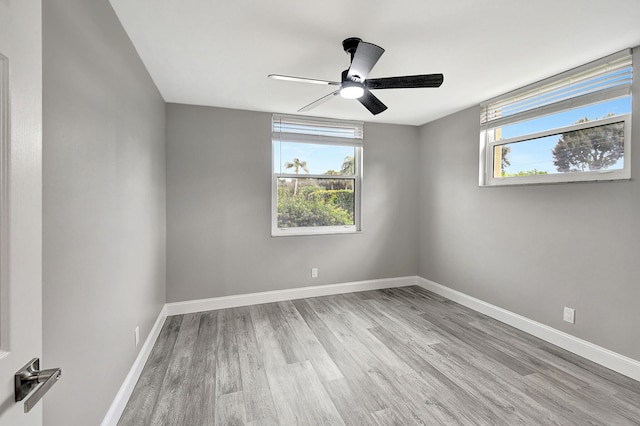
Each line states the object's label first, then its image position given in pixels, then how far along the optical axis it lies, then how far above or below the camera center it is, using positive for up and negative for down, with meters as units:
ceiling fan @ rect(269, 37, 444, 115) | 1.83 +0.92
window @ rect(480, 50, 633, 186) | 2.30 +0.78
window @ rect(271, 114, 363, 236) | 3.83 +0.47
